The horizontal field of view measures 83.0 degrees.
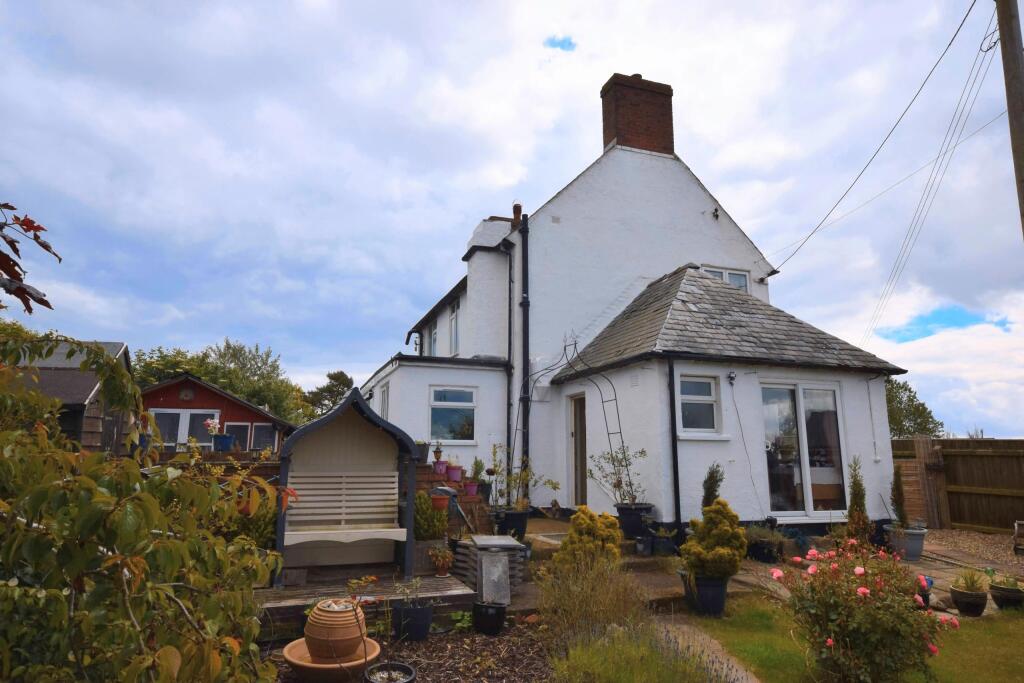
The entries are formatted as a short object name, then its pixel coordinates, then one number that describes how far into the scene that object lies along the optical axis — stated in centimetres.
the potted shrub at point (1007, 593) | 696
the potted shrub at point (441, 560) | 714
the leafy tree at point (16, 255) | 212
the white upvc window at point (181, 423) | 1814
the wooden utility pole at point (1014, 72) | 608
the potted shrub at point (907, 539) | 962
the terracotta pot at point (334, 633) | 452
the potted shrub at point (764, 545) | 900
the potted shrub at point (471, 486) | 855
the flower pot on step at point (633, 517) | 929
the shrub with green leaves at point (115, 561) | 159
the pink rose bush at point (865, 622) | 443
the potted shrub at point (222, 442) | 877
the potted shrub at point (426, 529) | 734
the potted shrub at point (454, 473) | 914
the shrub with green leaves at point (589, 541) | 642
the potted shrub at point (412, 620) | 557
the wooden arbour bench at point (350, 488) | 707
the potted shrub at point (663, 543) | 904
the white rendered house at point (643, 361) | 1001
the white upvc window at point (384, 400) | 1401
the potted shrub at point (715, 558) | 656
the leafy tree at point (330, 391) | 3797
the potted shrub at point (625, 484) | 937
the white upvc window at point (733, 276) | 1548
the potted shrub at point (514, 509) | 880
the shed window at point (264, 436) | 1984
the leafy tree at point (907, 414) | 3566
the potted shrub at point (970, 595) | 686
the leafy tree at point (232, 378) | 2864
